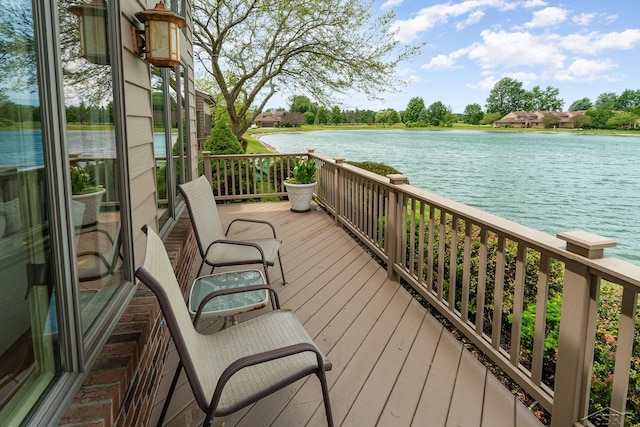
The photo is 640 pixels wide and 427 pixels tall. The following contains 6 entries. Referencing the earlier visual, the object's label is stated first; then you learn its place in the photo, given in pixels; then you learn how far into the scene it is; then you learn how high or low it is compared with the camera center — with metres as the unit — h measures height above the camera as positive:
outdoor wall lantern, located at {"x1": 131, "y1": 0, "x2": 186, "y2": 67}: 2.16 +0.62
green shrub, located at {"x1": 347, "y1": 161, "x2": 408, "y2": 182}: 6.37 -0.28
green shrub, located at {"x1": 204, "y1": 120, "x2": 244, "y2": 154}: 9.60 +0.22
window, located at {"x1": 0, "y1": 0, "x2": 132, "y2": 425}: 0.91 -0.15
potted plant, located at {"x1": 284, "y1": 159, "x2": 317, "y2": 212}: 6.28 -0.55
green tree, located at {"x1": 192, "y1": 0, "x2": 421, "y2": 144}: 11.81 +3.15
